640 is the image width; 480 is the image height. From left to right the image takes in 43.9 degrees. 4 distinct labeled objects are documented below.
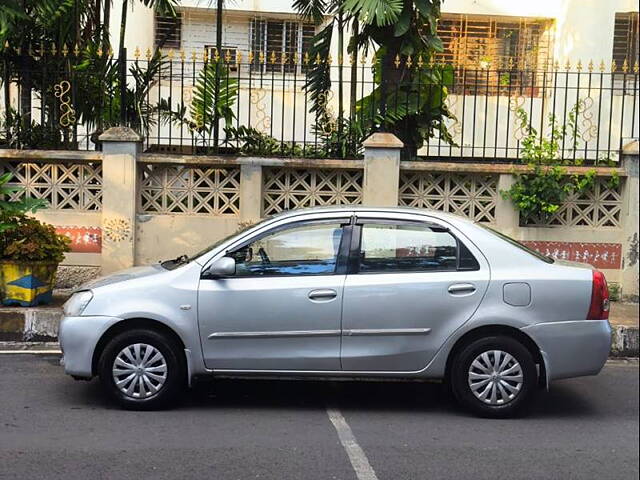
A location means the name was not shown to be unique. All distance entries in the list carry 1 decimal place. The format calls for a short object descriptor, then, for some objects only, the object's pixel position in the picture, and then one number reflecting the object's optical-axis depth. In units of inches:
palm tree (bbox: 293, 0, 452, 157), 395.2
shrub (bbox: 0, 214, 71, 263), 330.3
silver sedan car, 232.5
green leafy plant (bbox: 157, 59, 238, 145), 402.6
